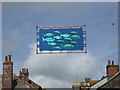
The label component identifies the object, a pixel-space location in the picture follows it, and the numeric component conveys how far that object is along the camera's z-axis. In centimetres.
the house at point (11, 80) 2928
